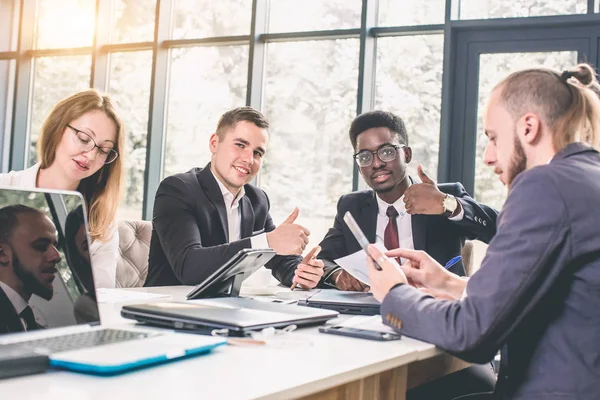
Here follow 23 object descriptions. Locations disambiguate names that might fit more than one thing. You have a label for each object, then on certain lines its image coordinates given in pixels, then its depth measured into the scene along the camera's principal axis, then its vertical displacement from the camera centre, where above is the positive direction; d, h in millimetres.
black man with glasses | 2686 +136
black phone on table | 1362 -184
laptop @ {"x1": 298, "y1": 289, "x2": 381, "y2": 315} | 1761 -162
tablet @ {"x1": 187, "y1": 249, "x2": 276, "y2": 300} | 1746 -106
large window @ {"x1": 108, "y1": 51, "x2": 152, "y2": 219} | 5582 +987
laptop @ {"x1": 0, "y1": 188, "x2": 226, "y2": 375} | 1006 -115
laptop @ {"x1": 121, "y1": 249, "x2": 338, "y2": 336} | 1348 -164
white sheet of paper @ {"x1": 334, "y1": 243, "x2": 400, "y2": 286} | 1944 -72
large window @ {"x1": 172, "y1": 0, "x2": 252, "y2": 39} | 5266 +1629
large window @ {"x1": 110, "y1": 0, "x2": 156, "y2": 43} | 5652 +1683
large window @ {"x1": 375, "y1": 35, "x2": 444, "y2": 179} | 4562 +1017
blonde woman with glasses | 2430 +224
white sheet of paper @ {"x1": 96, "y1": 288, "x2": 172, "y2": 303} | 1804 -182
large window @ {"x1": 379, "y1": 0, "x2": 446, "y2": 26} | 4582 +1514
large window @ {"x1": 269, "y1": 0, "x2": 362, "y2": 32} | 4852 +1565
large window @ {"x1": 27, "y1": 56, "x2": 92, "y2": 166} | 6012 +1243
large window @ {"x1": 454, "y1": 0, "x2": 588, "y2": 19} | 4215 +1465
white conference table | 886 -200
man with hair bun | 1256 -73
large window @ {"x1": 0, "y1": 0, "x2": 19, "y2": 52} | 6375 +1783
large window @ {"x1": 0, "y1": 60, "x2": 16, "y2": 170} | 6293 +962
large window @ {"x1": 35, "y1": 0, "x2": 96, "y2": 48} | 5961 +1739
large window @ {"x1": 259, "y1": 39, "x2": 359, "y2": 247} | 4848 +774
